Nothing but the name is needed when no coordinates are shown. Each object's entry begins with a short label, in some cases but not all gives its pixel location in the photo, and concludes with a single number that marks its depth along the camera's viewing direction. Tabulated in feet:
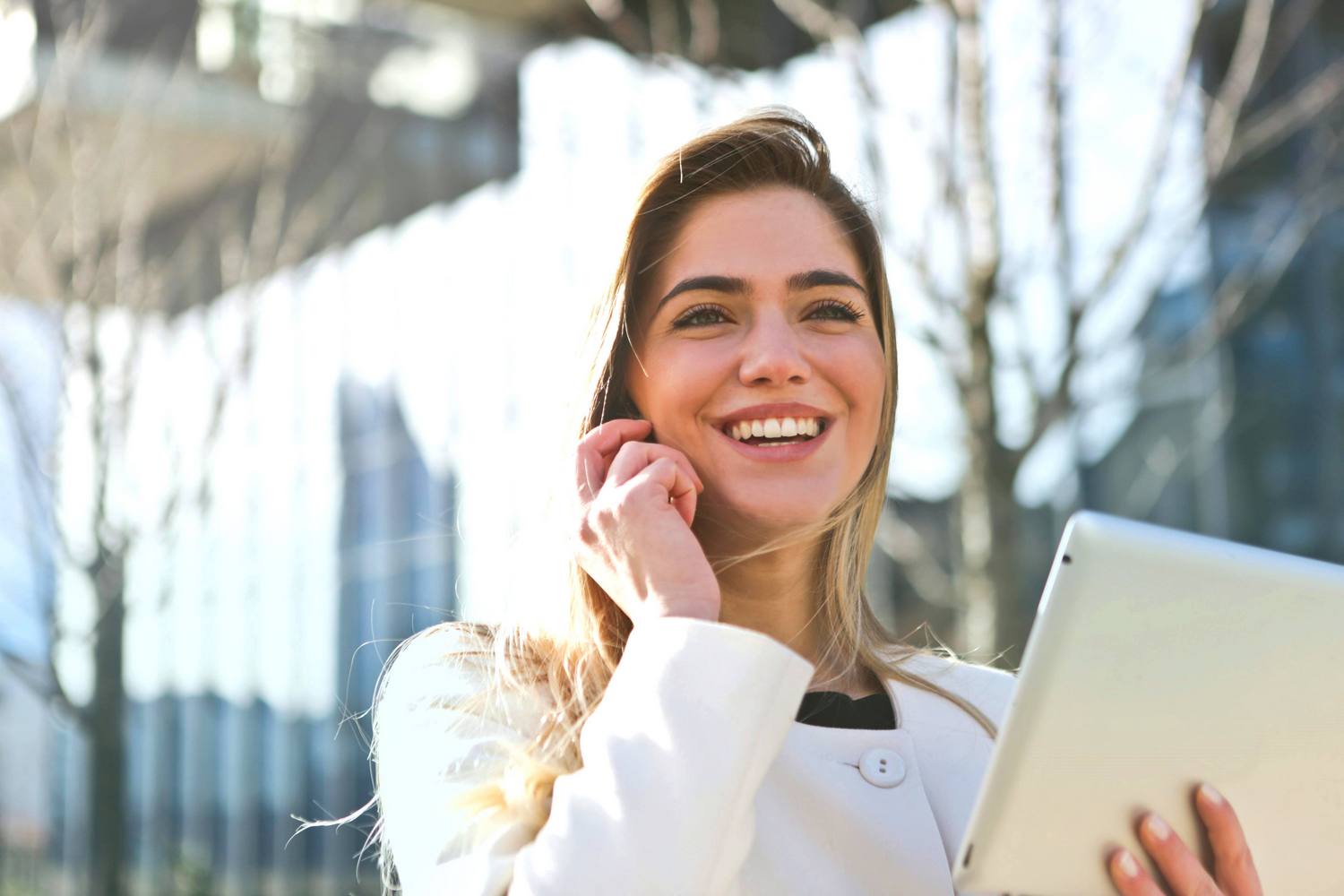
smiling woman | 5.25
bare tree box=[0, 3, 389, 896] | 21.81
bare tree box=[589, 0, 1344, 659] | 14.02
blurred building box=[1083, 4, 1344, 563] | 26.63
